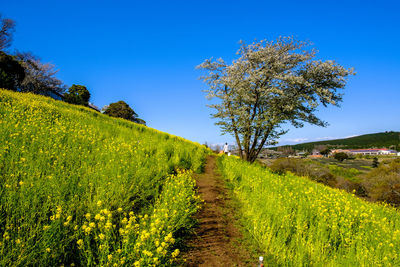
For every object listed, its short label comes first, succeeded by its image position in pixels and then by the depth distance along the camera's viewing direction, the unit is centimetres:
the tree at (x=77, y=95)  4181
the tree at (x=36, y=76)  3544
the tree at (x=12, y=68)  2606
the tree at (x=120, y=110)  4769
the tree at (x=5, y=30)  3002
